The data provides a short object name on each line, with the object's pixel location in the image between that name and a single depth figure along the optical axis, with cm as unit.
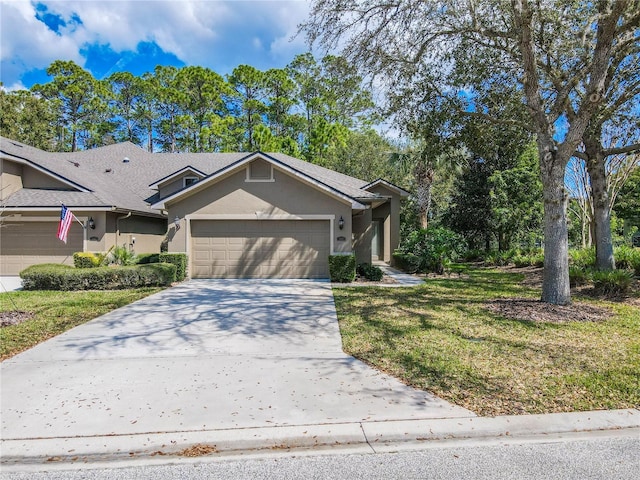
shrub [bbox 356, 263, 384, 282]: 1326
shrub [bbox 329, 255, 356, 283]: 1280
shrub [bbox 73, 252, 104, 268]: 1315
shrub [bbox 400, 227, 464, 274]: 1502
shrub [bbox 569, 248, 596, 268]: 1279
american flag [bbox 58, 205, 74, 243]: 1201
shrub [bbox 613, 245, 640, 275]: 1195
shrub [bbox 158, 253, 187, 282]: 1274
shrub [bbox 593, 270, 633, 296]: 963
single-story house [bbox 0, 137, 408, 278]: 1350
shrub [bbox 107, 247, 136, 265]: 1384
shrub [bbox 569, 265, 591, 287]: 1104
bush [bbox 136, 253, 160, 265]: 1471
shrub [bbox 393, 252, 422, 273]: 1559
